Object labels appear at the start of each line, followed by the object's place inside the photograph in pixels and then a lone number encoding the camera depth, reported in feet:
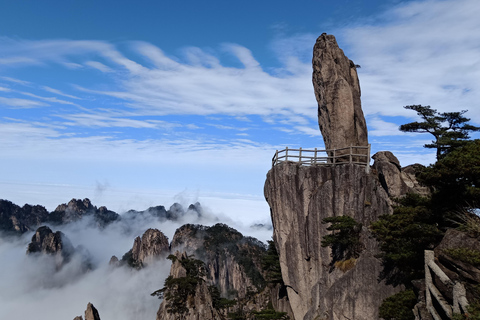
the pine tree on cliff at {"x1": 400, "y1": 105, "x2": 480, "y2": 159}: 100.07
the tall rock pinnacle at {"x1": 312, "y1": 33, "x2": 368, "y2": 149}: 123.24
